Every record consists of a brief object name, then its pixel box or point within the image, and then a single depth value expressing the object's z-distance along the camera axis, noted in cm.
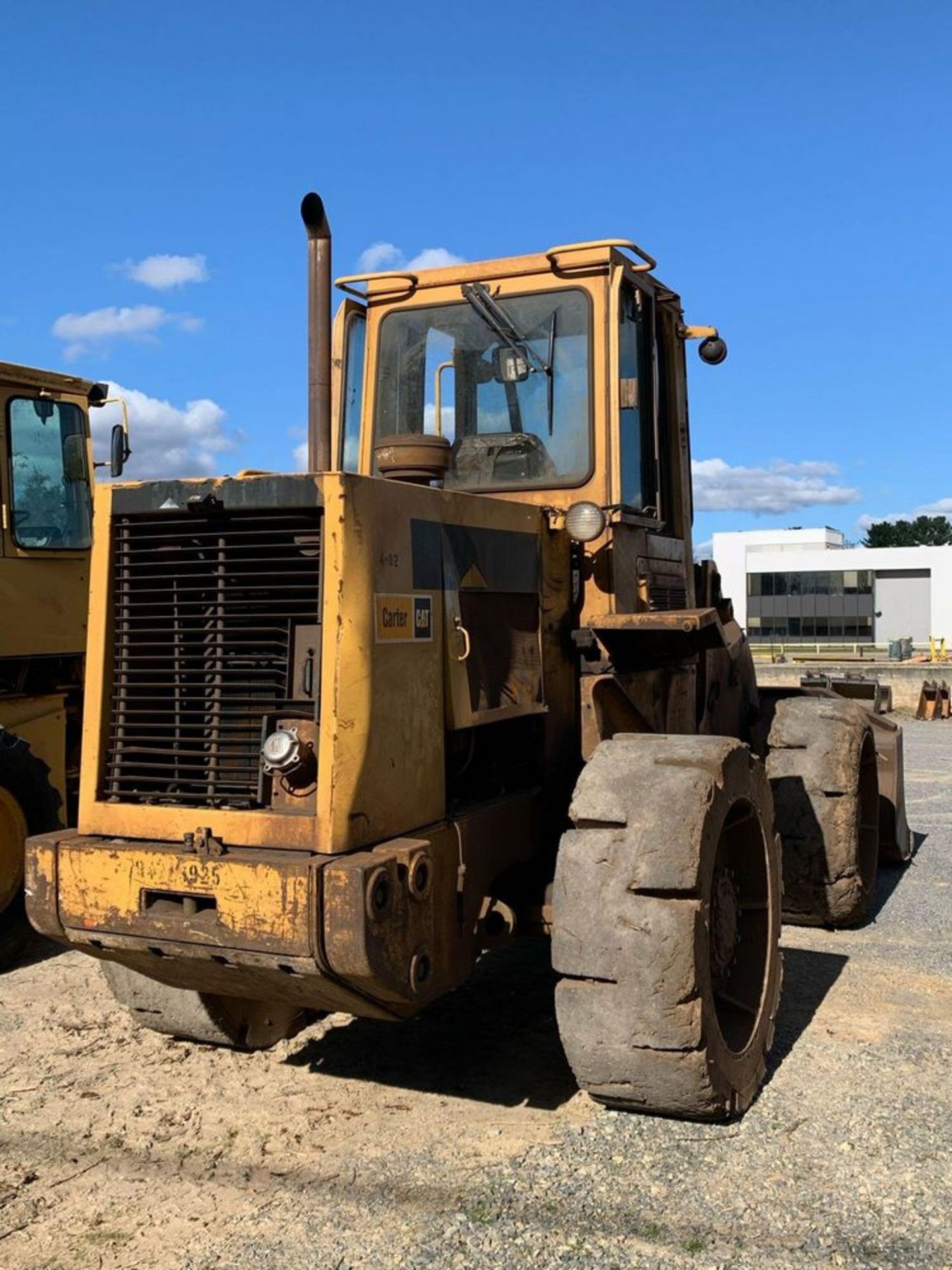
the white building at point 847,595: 5572
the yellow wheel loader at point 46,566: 748
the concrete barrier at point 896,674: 2547
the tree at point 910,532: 11638
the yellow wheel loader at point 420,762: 373
